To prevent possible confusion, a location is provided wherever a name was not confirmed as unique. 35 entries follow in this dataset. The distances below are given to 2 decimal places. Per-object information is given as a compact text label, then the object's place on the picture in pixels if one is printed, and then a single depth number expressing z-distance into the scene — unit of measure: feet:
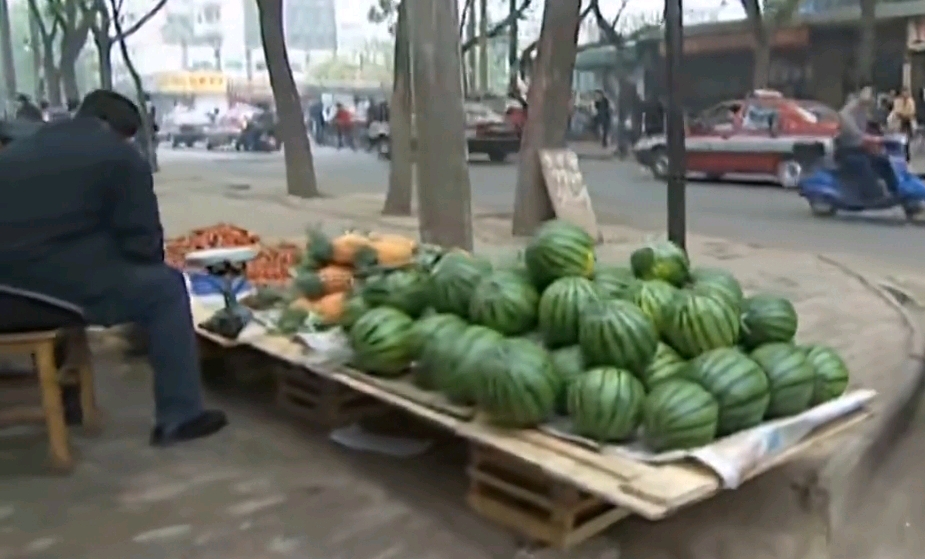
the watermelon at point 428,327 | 13.57
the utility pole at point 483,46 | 102.42
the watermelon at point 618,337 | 12.16
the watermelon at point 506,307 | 13.44
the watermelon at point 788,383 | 12.42
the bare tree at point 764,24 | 83.20
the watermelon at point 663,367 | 12.36
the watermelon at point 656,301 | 13.15
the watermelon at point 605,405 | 11.44
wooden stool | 13.82
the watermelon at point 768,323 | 13.64
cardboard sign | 33.58
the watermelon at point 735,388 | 11.84
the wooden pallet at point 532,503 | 11.33
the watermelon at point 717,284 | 13.58
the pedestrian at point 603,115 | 100.74
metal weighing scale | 17.35
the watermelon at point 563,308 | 12.96
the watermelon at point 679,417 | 11.21
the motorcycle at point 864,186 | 42.52
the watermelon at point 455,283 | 14.29
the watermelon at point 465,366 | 12.44
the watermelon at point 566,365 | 12.19
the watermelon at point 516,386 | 11.71
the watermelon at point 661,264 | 14.51
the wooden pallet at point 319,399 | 15.28
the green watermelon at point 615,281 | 13.48
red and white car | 59.31
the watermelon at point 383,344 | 13.87
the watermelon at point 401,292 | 14.82
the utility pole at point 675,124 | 21.94
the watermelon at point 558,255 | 13.92
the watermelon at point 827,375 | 12.95
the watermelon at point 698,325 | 12.88
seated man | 14.17
